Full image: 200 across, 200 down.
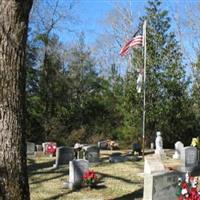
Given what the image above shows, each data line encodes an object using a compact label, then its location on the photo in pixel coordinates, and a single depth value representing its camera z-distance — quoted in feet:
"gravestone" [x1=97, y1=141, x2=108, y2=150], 94.71
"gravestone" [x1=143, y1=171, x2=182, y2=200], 33.88
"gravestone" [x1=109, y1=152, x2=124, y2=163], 63.62
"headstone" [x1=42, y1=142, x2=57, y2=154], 83.51
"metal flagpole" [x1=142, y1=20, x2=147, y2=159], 73.92
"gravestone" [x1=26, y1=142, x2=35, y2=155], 81.35
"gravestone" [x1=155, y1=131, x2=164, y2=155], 73.31
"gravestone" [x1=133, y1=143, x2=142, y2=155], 74.34
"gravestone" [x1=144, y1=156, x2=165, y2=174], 39.58
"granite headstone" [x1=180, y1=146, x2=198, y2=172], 55.81
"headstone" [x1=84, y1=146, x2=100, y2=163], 63.46
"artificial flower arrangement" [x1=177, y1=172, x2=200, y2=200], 26.63
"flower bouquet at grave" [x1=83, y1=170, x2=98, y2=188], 44.55
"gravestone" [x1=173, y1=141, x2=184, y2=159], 68.95
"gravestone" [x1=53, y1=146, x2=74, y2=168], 61.57
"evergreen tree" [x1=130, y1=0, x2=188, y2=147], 99.35
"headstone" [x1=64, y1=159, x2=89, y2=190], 45.52
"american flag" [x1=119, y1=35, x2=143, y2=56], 72.84
